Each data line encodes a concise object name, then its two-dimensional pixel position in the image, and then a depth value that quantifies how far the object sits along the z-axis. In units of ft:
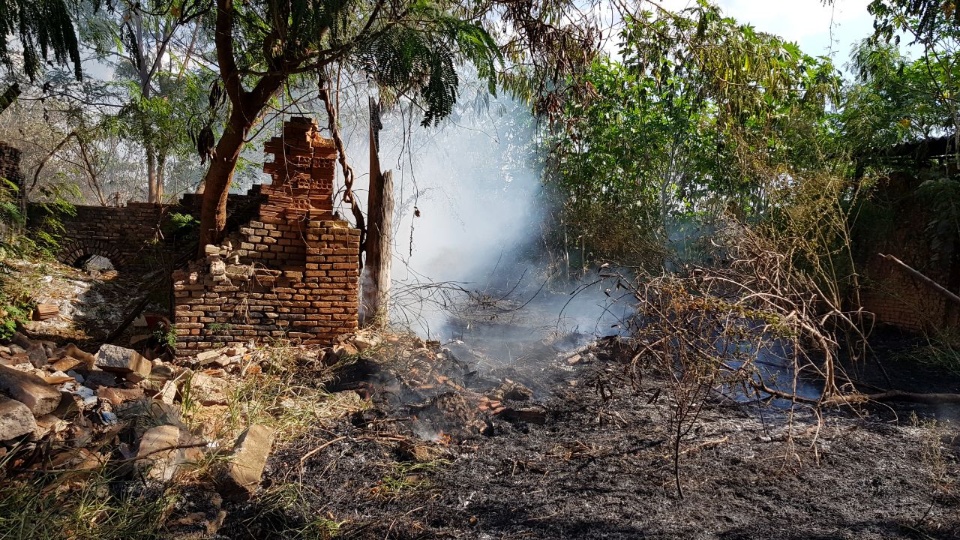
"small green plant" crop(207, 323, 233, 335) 21.35
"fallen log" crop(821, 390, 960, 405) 15.12
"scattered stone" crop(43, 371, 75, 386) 15.35
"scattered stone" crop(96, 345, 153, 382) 16.80
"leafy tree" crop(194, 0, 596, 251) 17.13
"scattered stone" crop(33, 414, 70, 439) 12.96
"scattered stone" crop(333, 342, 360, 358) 21.67
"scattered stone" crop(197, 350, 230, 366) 20.18
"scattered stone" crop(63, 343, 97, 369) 18.19
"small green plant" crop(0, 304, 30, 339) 20.79
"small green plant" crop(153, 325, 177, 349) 21.18
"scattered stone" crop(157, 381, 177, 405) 16.22
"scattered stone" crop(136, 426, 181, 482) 12.32
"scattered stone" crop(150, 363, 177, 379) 18.37
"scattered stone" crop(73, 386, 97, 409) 14.80
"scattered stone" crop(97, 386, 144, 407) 15.30
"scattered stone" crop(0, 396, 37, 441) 11.78
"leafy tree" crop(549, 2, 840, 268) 34.16
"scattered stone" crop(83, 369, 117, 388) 16.39
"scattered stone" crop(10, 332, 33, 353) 19.26
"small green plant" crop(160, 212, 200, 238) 33.06
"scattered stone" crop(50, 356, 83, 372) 17.23
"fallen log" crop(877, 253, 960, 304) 13.98
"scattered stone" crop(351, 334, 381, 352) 22.41
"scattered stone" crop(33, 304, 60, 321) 24.39
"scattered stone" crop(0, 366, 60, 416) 13.00
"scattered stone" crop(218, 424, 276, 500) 12.32
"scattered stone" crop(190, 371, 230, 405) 17.33
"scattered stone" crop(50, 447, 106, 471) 11.95
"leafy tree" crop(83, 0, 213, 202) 35.01
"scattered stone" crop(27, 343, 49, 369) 17.60
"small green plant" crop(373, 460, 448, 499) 13.32
